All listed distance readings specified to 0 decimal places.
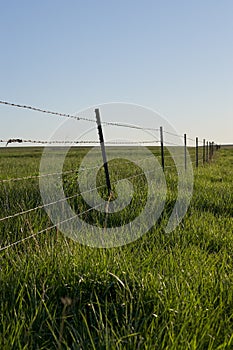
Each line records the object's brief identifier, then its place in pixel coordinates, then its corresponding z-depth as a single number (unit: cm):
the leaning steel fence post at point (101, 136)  555
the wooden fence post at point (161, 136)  977
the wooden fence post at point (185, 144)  1230
